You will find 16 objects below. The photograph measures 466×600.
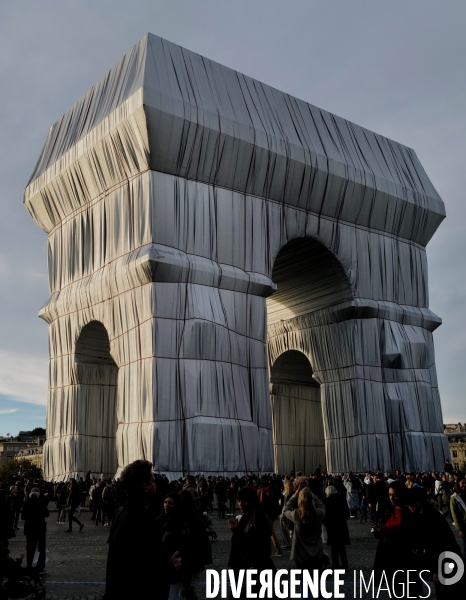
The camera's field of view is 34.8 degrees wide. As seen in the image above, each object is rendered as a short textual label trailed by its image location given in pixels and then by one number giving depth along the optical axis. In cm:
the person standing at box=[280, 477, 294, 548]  1249
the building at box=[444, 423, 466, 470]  10050
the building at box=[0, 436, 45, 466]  13325
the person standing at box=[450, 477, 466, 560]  875
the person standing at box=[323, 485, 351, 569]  1042
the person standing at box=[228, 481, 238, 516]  2203
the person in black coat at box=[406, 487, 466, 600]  602
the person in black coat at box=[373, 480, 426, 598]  627
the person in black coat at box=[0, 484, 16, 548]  1014
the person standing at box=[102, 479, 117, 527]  1914
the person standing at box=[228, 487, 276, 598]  623
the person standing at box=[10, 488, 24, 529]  2122
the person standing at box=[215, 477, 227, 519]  2194
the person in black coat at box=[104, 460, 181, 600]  410
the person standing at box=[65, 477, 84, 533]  1819
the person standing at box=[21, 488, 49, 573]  1112
